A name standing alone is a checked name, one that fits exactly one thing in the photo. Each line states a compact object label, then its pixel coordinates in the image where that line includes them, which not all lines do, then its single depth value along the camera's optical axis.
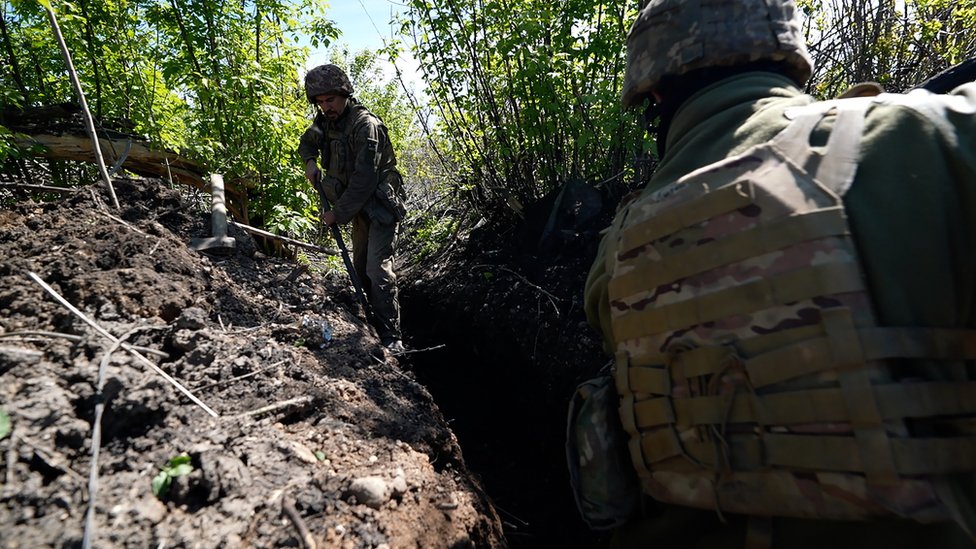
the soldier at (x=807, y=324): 1.05
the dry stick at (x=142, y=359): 1.92
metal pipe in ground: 3.56
